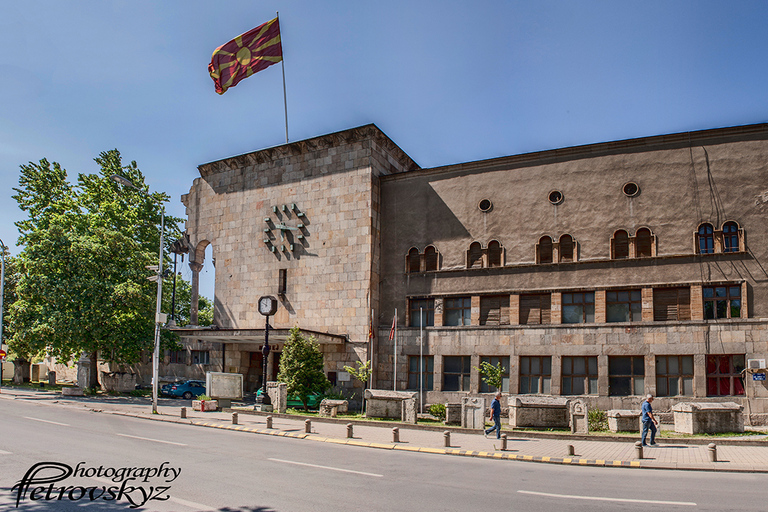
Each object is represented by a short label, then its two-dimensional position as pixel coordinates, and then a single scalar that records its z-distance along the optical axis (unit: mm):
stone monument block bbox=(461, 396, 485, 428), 23328
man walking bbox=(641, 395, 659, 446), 18859
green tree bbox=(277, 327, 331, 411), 29984
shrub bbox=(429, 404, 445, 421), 26844
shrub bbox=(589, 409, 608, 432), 23344
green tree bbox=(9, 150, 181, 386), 35531
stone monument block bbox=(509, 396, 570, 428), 23234
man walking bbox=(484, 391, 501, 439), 20969
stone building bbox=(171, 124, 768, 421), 26500
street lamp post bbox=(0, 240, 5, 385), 41912
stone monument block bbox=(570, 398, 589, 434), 21906
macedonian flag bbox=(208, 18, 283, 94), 35000
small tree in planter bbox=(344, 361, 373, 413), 30422
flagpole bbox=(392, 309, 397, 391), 31534
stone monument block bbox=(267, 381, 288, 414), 28531
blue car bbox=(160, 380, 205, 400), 40031
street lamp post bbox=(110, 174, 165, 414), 28106
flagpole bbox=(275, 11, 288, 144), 37781
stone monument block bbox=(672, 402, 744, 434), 21438
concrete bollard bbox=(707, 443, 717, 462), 16034
